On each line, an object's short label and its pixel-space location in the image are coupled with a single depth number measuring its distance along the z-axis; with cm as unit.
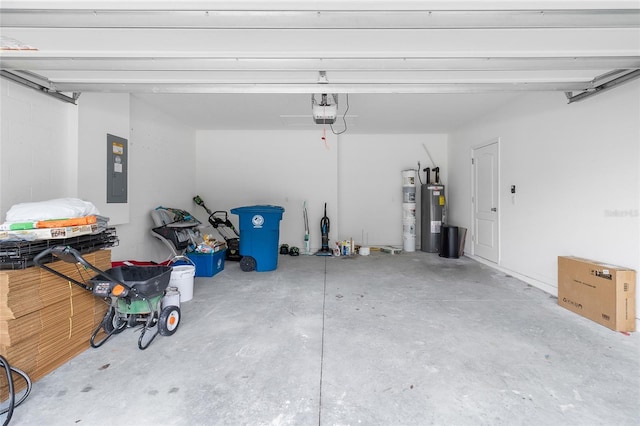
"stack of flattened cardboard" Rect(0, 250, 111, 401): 162
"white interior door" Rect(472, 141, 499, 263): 447
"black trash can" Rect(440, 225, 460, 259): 529
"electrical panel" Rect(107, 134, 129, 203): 342
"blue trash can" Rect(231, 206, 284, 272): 421
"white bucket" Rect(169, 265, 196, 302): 305
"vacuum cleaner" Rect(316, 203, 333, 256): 581
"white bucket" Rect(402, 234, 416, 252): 595
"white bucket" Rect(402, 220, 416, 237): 593
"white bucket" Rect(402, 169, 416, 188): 588
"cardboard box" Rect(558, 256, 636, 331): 241
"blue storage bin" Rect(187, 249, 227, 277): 403
